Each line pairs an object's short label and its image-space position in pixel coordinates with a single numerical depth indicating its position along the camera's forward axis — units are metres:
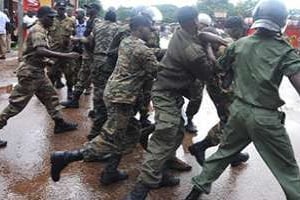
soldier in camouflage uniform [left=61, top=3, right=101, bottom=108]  8.30
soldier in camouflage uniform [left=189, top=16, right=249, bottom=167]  5.58
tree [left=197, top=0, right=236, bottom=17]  56.86
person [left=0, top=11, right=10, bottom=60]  16.27
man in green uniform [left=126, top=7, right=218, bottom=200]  4.40
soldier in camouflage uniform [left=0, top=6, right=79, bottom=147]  6.02
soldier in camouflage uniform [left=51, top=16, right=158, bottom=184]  4.77
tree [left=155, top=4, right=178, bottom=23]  53.44
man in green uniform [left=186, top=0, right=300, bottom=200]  3.84
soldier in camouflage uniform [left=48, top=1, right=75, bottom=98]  9.16
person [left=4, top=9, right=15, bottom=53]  18.22
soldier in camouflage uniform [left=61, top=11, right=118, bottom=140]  6.42
